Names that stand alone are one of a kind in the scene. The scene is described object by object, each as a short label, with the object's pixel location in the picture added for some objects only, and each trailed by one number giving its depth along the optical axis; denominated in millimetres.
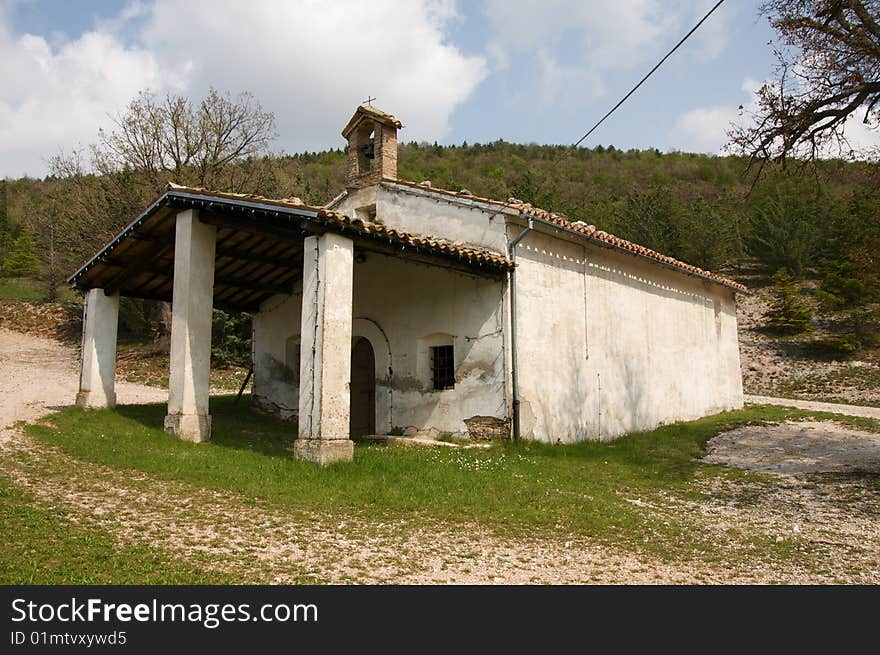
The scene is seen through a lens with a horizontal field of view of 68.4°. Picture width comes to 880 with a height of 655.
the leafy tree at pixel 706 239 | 33000
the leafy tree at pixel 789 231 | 33062
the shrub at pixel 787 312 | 27547
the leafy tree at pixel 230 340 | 24531
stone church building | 8992
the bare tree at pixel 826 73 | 8320
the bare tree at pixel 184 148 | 23172
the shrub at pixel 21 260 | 42469
